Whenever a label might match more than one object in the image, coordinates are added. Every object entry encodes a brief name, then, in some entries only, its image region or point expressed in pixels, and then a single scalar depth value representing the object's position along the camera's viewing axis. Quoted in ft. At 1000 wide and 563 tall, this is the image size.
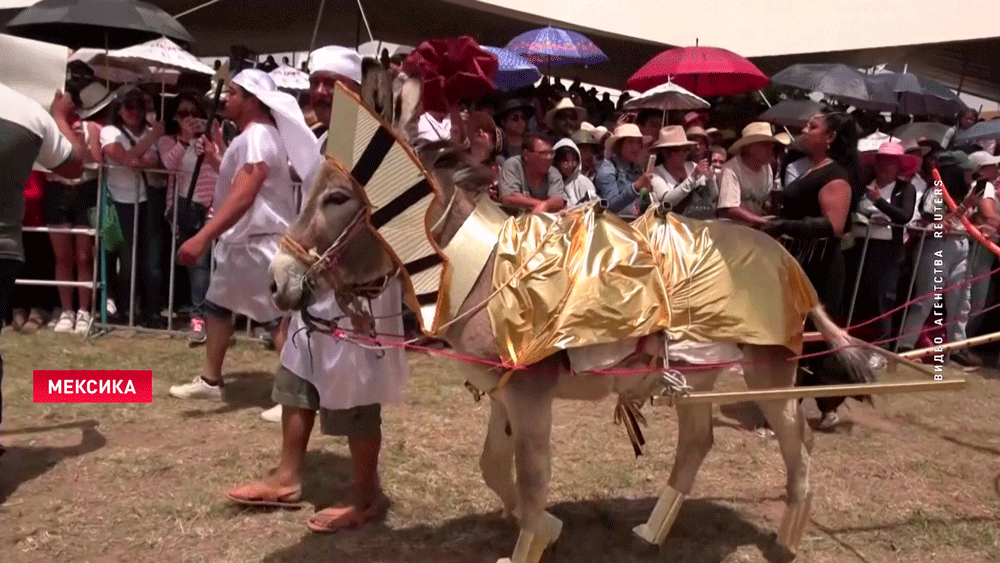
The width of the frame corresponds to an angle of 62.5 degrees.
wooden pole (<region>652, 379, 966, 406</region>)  11.19
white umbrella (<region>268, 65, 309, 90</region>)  26.37
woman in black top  18.89
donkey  10.54
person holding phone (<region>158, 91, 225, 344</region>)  24.34
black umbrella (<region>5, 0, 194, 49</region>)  27.25
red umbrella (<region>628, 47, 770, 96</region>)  32.86
